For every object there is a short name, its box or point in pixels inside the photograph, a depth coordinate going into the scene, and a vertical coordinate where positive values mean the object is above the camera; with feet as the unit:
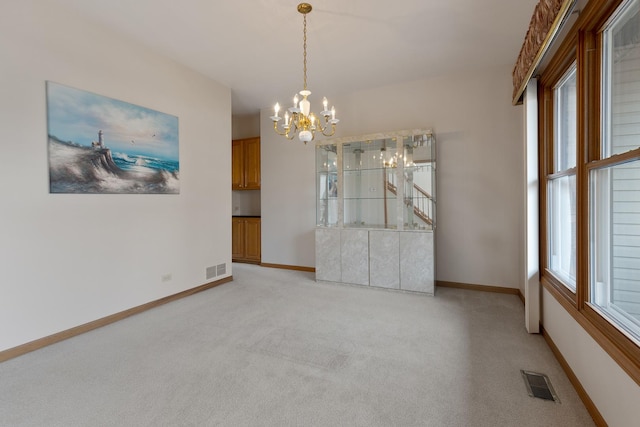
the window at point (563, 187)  7.99 +0.55
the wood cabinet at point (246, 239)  20.74 -2.08
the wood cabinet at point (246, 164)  20.84 +3.25
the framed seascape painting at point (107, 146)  9.34 +2.36
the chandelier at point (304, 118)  9.21 +2.99
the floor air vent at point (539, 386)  6.44 -4.05
